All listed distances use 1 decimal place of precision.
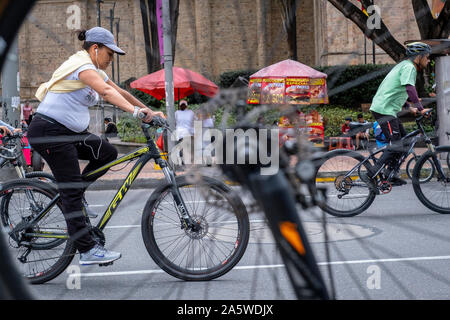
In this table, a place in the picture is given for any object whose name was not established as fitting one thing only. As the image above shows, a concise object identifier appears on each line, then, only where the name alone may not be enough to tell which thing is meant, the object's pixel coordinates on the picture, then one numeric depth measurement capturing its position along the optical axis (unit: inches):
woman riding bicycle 130.2
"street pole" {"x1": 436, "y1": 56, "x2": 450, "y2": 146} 300.2
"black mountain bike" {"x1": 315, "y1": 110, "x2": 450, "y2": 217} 248.8
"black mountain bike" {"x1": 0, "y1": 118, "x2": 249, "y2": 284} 145.9
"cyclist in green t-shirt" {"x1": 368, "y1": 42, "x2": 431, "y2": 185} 200.4
